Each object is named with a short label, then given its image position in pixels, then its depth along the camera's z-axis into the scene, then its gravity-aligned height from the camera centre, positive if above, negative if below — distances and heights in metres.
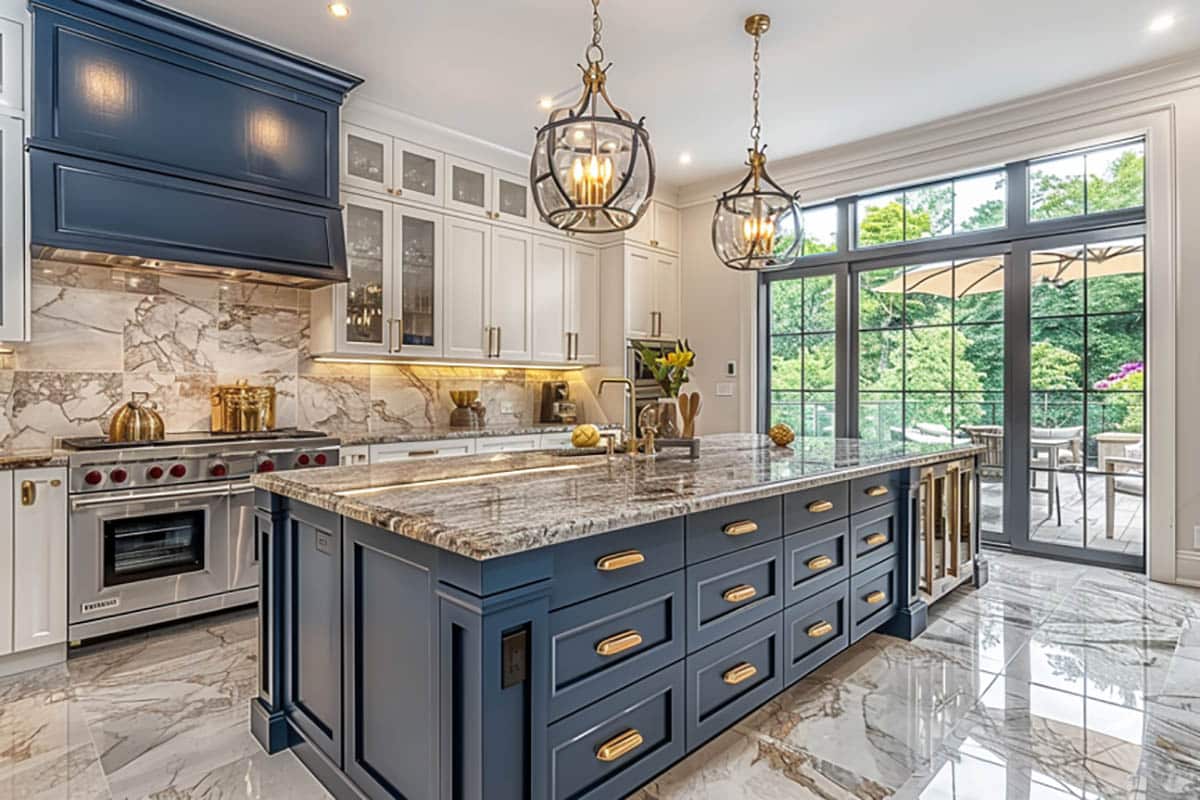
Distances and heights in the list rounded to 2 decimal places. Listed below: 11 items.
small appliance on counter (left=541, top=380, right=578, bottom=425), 5.38 -0.04
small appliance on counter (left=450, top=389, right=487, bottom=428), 4.80 -0.08
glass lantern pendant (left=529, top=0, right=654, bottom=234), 2.15 +0.79
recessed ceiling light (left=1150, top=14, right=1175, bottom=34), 3.23 +1.89
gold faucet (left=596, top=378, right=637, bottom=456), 2.65 -0.13
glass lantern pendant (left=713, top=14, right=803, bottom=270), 3.04 +0.83
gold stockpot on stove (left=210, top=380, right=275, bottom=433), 3.71 -0.05
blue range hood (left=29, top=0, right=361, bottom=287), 2.84 +1.23
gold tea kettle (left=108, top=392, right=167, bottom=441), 3.17 -0.12
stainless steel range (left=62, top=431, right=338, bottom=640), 2.83 -0.59
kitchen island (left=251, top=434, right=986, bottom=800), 1.34 -0.55
